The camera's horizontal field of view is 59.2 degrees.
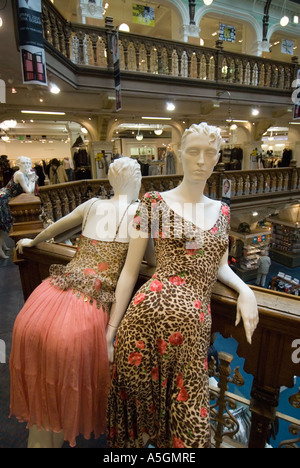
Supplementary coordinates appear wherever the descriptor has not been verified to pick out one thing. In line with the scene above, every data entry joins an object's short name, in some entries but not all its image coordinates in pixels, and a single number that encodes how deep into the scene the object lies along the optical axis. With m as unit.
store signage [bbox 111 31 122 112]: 6.10
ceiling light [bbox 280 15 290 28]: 9.10
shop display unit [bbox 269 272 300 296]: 8.03
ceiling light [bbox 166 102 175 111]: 7.81
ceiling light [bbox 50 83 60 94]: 5.33
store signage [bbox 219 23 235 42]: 9.64
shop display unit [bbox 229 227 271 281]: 10.92
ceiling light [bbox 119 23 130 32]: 9.99
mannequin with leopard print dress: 0.96
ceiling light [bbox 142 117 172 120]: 10.33
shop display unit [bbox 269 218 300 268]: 12.30
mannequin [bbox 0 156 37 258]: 4.23
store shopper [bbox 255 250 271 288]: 9.86
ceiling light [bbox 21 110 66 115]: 7.86
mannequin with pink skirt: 1.10
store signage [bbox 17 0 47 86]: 3.38
